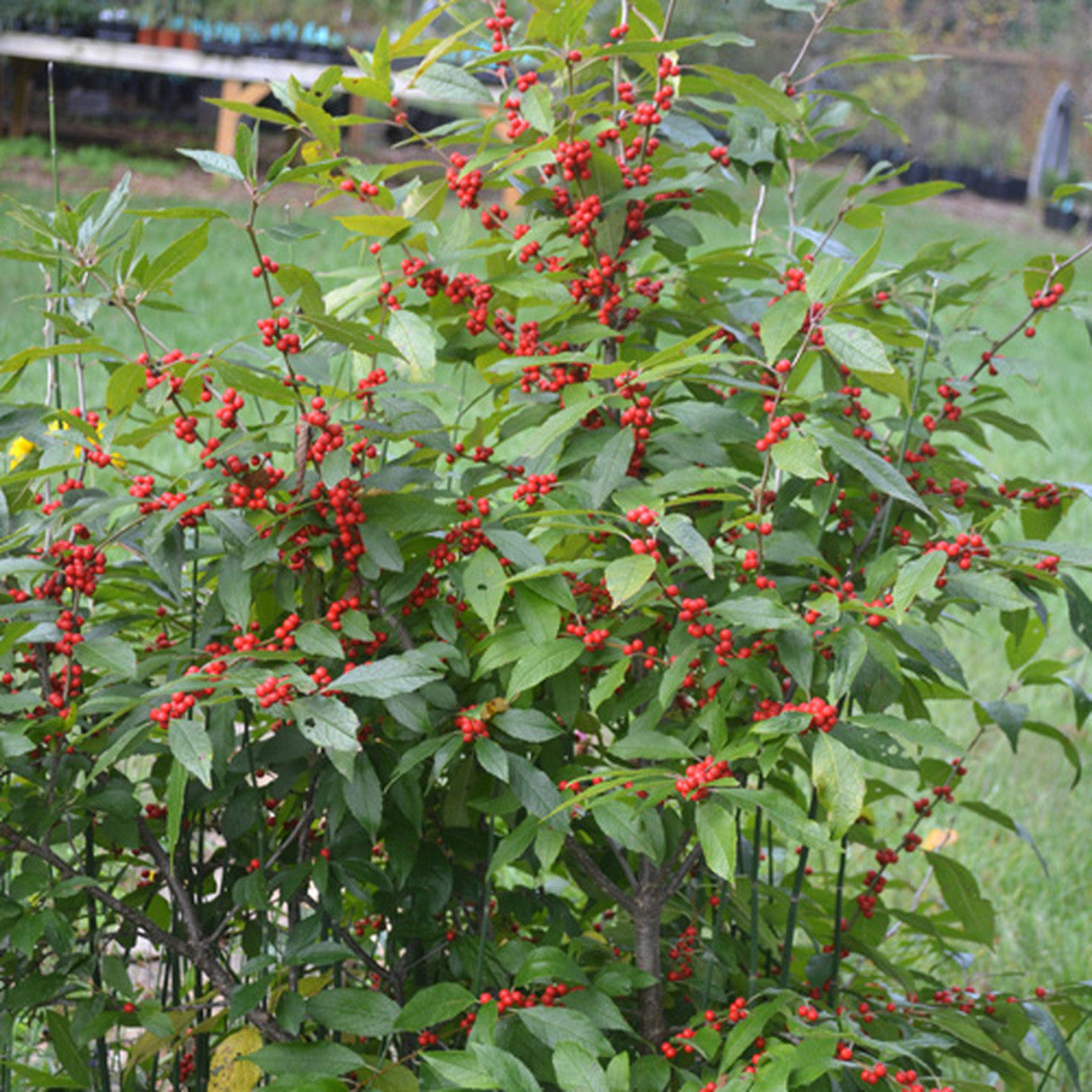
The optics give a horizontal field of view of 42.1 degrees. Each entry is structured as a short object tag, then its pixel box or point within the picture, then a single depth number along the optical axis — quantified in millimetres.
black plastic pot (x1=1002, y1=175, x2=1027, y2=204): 15781
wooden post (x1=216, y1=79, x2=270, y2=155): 8703
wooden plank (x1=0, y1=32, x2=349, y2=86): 9852
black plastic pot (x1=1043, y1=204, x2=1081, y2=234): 14211
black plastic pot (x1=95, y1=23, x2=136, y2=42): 11203
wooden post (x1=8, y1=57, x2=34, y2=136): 10531
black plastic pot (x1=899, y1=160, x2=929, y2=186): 13938
